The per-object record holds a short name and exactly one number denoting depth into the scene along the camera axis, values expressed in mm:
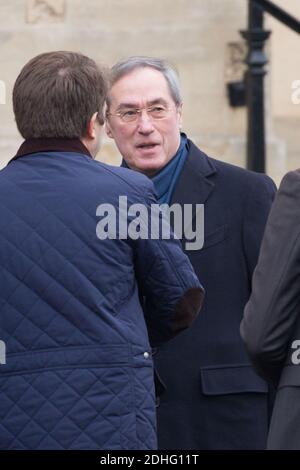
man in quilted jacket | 8133
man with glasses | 10102
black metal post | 16969
